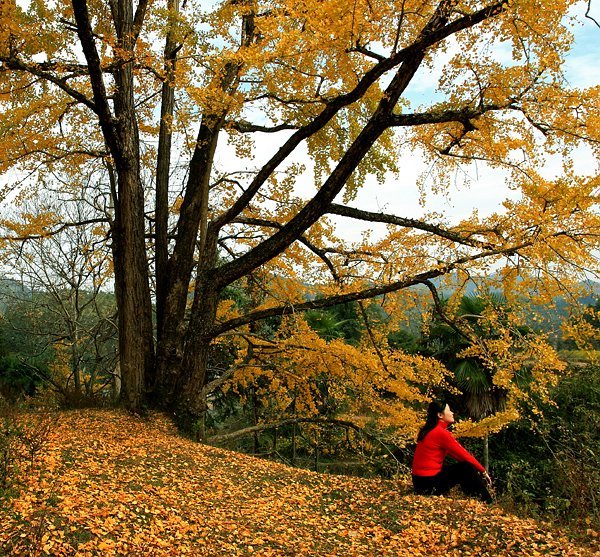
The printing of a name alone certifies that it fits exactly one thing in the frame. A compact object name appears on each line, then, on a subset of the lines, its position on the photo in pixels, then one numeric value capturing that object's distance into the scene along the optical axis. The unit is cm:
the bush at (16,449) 389
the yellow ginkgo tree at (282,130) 574
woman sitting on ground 516
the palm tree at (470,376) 1342
